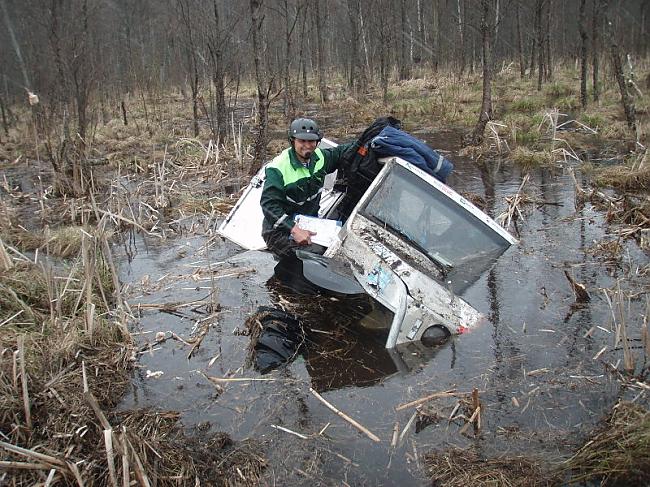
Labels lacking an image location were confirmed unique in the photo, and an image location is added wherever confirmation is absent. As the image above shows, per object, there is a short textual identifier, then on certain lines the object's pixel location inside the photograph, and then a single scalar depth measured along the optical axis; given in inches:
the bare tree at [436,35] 973.8
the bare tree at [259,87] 419.5
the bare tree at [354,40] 870.4
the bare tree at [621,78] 474.3
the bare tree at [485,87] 488.1
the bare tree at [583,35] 574.6
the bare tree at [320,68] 842.8
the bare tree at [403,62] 984.3
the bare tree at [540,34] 705.0
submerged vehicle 181.2
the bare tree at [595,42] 572.3
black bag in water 183.3
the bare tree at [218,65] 488.9
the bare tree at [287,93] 652.6
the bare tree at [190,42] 547.8
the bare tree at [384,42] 767.7
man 220.5
